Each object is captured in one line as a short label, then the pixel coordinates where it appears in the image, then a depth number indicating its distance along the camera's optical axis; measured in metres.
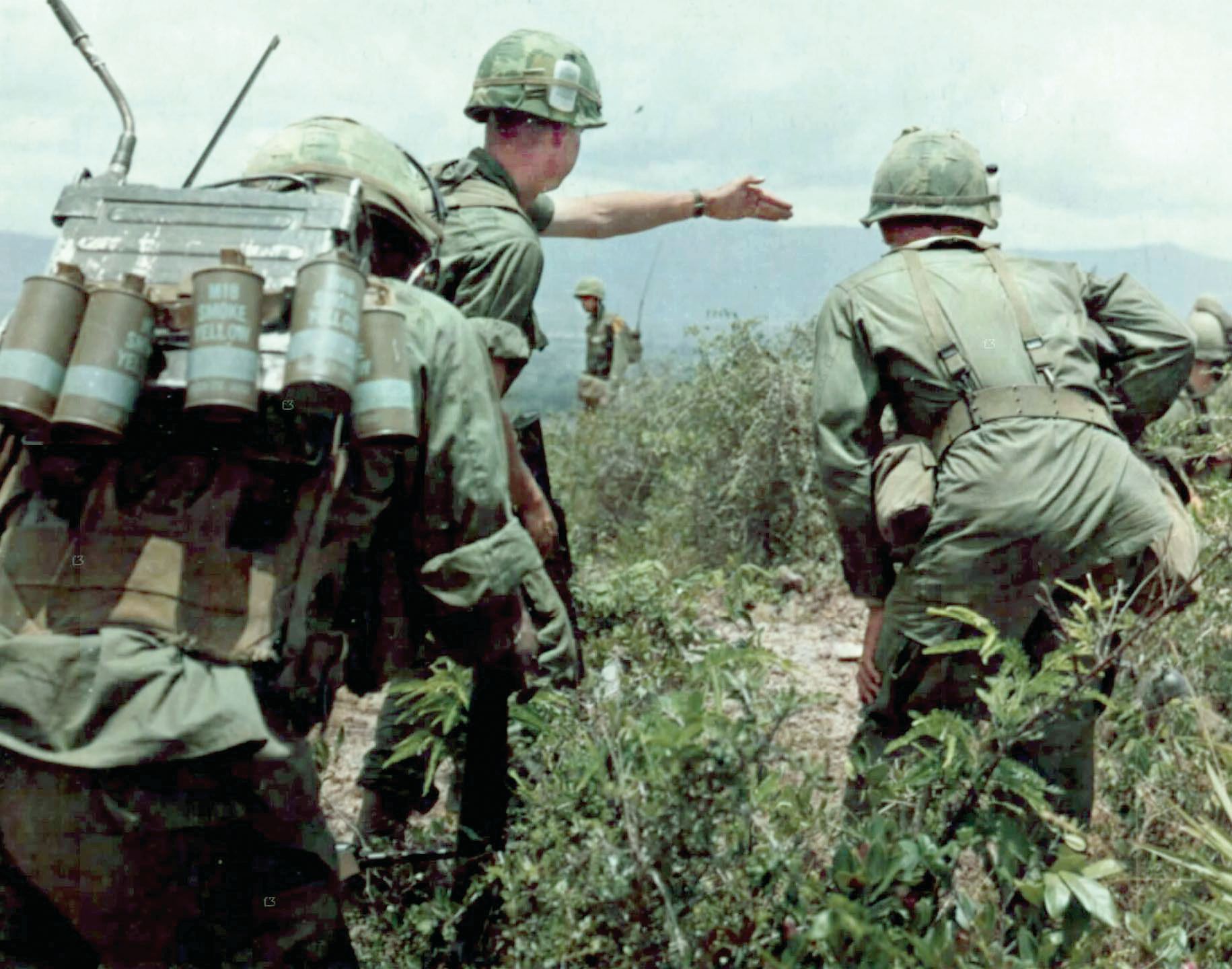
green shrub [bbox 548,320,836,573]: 7.34
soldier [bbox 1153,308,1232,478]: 4.61
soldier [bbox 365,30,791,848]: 3.58
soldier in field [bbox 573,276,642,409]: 16.34
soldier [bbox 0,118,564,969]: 2.06
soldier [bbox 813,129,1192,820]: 3.39
